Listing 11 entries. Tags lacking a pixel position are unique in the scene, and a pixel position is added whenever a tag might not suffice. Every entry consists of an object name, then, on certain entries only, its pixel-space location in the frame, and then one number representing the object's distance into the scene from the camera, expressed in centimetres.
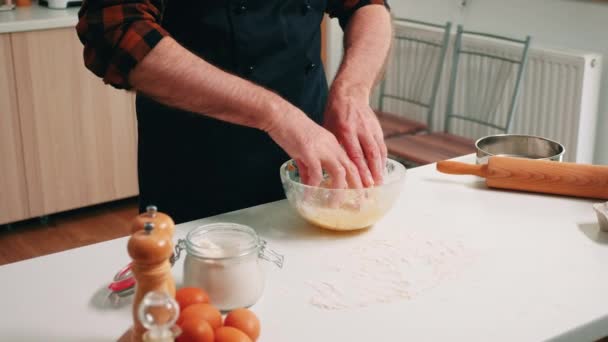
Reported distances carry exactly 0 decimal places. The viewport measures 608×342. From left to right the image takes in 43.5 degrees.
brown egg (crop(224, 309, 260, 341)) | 87
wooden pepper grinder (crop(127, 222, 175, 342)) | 77
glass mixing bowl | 122
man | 116
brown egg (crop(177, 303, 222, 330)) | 84
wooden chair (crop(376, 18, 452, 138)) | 331
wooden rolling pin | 141
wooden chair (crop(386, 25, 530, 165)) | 296
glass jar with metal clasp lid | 97
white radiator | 291
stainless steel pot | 154
